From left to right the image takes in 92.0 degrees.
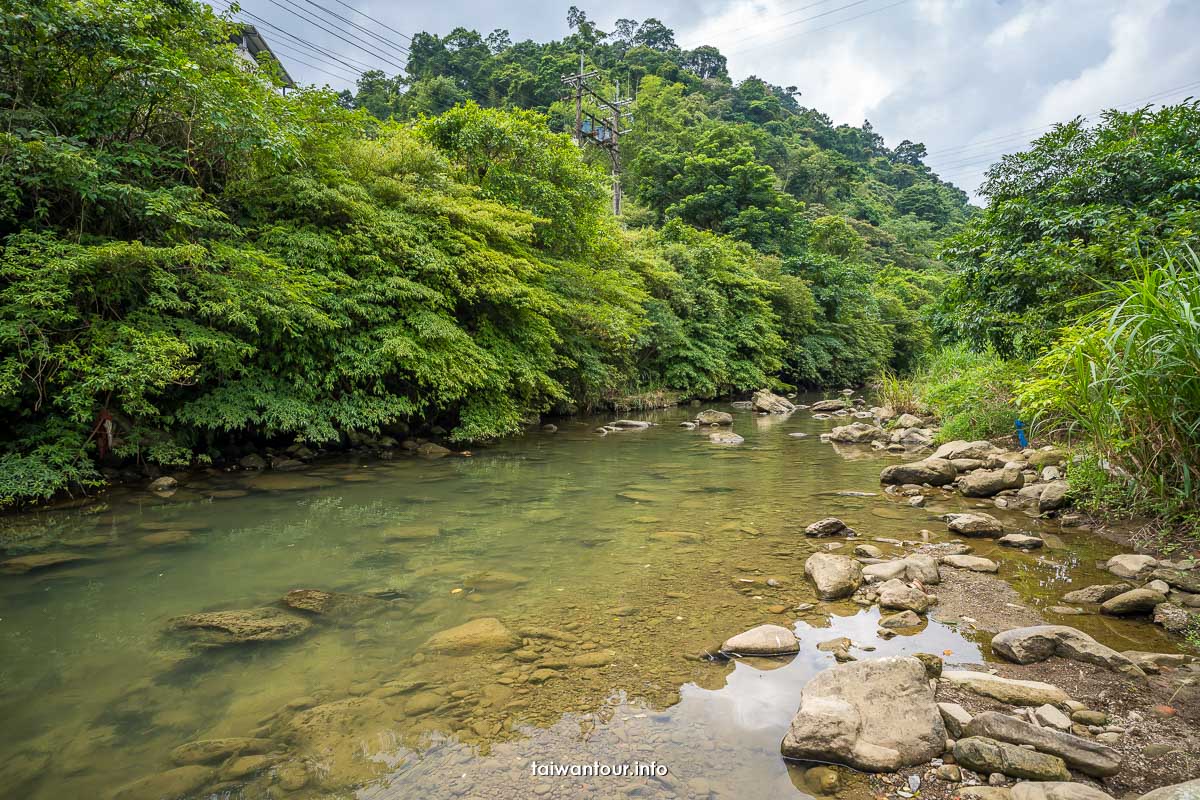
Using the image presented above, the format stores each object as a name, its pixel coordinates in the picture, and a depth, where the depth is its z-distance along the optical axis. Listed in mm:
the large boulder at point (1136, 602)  3678
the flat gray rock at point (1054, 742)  2199
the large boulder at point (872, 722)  2410
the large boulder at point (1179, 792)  1775
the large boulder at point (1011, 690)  2742
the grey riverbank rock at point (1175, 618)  3408
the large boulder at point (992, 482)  6990
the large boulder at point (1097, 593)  3957
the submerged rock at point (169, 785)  2365
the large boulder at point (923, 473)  7883
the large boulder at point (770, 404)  20094
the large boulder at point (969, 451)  8477
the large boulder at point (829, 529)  5766
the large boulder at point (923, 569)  4430
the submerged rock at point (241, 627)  3697
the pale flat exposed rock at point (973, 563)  4703
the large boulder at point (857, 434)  12516
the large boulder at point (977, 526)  5574
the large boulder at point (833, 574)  4246
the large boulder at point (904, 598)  3987
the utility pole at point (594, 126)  24366
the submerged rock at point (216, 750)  2582
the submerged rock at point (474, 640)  3557
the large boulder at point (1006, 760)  2175
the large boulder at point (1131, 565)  4270
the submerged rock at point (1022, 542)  5188
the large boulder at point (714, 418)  15797
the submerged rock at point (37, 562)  4866
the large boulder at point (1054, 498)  6027
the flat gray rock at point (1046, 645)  3133
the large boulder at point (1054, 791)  1973
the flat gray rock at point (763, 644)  3426
